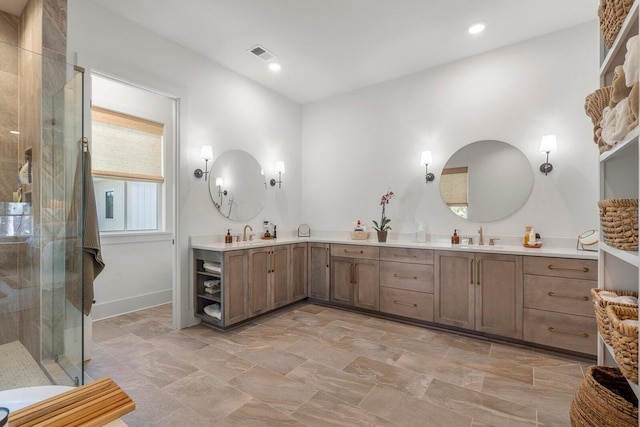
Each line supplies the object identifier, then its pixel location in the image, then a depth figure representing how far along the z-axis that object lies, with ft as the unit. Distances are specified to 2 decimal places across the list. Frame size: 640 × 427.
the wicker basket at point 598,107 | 4.41
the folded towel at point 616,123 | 3.66
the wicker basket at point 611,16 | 3.92
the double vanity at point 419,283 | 8.59
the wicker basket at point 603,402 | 3.74
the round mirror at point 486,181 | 10.67
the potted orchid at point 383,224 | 12.57
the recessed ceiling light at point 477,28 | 9.59
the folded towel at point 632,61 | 3.20
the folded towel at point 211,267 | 10.57
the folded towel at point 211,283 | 10.92
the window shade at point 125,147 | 12.28
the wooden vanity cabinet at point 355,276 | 12.07
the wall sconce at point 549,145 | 9.85
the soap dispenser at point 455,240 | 11.33
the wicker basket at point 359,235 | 13.37
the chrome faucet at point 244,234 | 12.81
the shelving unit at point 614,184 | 4.59
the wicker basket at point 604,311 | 3.87
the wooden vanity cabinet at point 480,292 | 9.29
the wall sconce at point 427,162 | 12.22
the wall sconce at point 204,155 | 11.30
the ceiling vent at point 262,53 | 10.93
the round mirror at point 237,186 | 12.10
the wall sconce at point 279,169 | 14.55
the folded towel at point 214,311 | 10.58
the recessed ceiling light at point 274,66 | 12.03
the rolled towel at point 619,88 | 3.73
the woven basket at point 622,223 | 3.65
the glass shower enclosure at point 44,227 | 7.48
